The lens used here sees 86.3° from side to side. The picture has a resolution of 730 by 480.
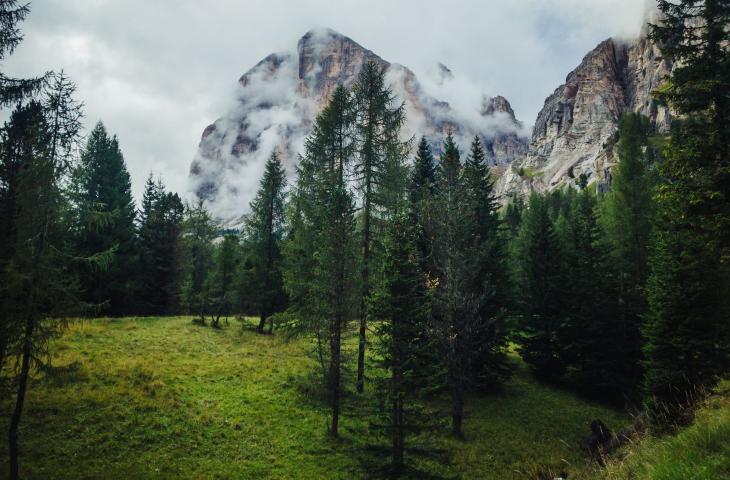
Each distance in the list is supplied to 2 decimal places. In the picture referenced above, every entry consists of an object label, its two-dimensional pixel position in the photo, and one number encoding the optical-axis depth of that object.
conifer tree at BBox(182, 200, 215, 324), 47.92
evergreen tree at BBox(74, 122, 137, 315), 33.81
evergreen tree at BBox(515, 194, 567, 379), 28.66
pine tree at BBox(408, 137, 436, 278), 23.78
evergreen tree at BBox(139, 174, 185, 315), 40.41
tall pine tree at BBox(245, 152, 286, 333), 34.47
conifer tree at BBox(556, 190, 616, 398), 27.11
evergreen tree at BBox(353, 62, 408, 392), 23.27
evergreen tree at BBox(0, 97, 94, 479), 12.77
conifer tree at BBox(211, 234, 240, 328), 40.75
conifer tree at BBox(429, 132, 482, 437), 20.20
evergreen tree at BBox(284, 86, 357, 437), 19.11
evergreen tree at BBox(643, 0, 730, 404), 13.05
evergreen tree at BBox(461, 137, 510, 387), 24.23
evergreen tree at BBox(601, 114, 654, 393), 27.53
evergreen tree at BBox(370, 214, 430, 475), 15.58
